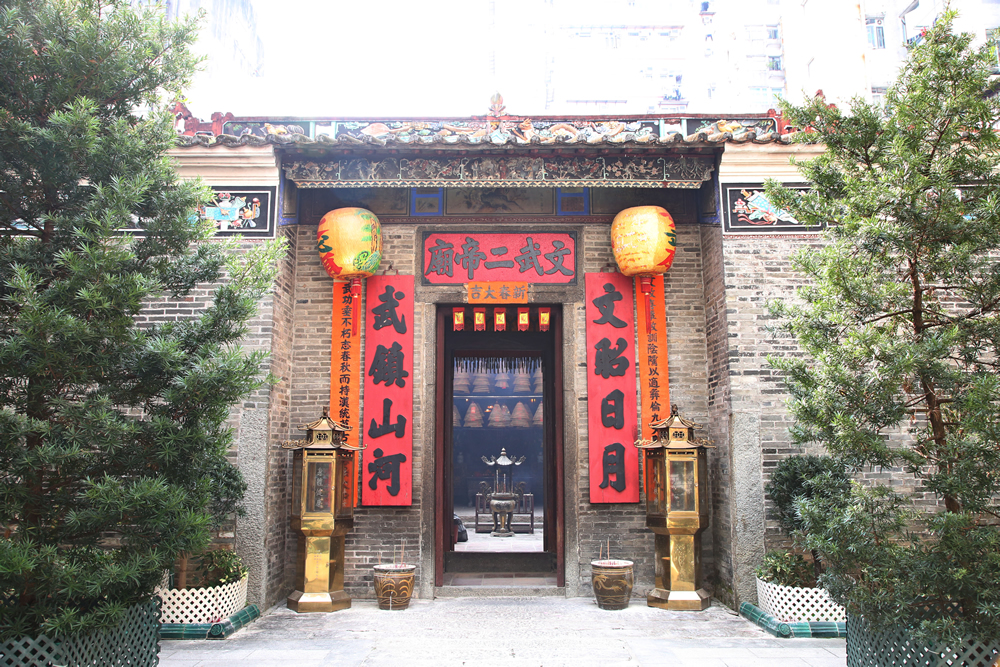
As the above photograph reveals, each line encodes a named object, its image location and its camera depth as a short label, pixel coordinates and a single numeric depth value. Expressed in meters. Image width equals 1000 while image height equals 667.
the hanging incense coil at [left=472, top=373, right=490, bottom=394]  15.14
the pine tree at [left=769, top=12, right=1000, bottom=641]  3.01
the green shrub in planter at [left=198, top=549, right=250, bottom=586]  5.26
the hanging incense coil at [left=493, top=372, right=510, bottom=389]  15.17
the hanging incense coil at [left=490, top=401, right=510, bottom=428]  15.02
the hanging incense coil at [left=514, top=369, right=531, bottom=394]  15.17
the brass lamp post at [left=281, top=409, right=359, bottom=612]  5.79
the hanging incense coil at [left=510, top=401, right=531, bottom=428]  14.94
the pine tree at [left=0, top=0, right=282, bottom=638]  2.97
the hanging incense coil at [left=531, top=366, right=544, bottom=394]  15.12
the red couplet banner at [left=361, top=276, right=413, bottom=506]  6.40
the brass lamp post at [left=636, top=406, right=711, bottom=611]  5.82
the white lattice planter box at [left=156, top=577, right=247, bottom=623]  5.09
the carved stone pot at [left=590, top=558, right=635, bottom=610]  5.82
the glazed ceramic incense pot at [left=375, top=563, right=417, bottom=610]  5.89
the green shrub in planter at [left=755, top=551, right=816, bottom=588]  5.32
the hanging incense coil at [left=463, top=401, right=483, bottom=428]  15.03
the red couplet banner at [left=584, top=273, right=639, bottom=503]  6.44
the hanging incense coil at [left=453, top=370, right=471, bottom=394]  15.12
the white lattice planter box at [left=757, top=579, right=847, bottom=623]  5.17
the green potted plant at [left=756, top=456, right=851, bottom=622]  5.18
